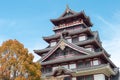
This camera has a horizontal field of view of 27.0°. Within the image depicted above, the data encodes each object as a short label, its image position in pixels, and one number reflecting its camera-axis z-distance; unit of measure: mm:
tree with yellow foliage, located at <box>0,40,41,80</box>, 20844
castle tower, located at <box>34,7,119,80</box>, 34188
